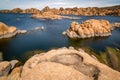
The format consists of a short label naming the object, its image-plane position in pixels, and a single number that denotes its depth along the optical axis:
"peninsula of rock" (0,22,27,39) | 27.98
